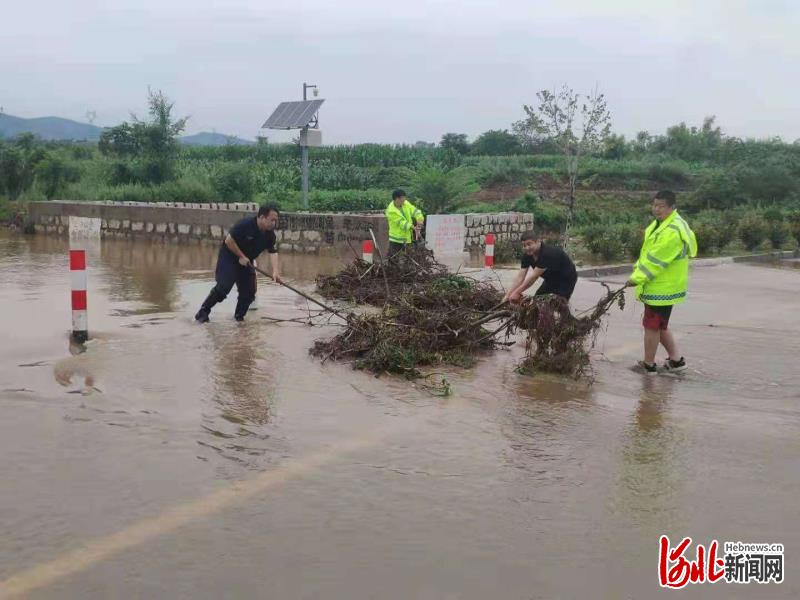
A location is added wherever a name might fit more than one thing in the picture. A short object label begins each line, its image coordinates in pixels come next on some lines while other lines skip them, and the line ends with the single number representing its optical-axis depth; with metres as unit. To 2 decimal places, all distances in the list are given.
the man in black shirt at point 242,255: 9.55
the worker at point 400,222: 13.21
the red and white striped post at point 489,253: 14.98
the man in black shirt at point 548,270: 8.00
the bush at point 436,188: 23.98
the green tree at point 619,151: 57.08
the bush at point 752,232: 21.17
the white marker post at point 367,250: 12.55
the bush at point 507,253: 17.99
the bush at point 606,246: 18.19
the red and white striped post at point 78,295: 8.33
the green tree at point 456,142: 64.50
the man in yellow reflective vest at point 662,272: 7.39
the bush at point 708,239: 20.09
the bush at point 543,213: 24.97
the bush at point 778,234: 21.98
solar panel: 20.53
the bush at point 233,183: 25.58
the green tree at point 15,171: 26.80
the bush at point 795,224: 22.80
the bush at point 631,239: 18.36
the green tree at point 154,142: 27.67
